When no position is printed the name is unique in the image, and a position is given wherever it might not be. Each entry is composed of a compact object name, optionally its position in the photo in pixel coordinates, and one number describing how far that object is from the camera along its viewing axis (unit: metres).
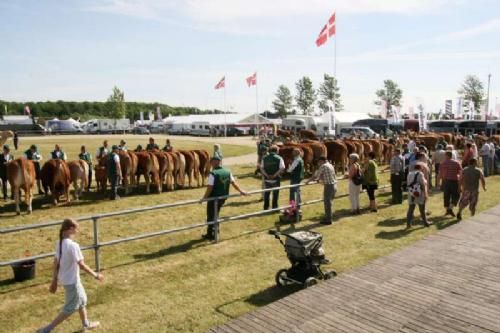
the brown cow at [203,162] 17.20
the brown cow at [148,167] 15.32
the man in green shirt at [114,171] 14.05
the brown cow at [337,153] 20.84
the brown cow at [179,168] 16.16
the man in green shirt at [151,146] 18.05
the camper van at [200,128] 63.64
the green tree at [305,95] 89.81
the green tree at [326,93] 85.38
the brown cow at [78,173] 13.86
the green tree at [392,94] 92.69
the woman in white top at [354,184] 12.02
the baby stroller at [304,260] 6.59
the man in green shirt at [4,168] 13.82
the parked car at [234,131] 62.22
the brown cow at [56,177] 13.13
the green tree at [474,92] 74.62
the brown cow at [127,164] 14.85
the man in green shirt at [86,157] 15.40
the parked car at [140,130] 69.83
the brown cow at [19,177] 12.08
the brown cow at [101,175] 14.91
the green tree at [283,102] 92.88
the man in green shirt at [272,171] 11.95
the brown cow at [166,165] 15.68
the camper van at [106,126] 69.62
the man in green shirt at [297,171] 11.56
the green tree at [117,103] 83.50
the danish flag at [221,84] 46.75
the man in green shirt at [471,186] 11.33
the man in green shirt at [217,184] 9.25
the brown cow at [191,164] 16.59
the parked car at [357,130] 38.99
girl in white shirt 5.27
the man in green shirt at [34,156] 14.68
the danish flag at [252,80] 44.12
